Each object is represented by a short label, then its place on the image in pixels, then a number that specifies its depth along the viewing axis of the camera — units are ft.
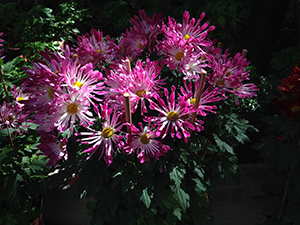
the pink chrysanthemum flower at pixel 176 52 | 1.72
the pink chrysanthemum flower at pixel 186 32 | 1.75
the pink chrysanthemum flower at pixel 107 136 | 1.54
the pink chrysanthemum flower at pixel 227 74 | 1.75
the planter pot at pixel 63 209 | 2.71
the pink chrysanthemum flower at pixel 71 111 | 1.48
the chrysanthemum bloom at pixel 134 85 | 1.60
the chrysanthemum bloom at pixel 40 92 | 1.50
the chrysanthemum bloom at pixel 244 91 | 1.80
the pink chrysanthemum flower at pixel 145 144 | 1.58
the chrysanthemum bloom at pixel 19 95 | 2.01
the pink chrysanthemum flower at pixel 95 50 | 1.85
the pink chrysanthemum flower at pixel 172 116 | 1.56
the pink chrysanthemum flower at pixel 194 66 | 1.77
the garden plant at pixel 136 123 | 1.55
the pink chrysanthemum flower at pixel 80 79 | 1.49
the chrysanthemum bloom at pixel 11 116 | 1.95
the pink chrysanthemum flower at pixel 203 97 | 1.62
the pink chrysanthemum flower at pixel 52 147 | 1.67
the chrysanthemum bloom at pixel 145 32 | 1.83
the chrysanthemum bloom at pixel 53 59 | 1.56
